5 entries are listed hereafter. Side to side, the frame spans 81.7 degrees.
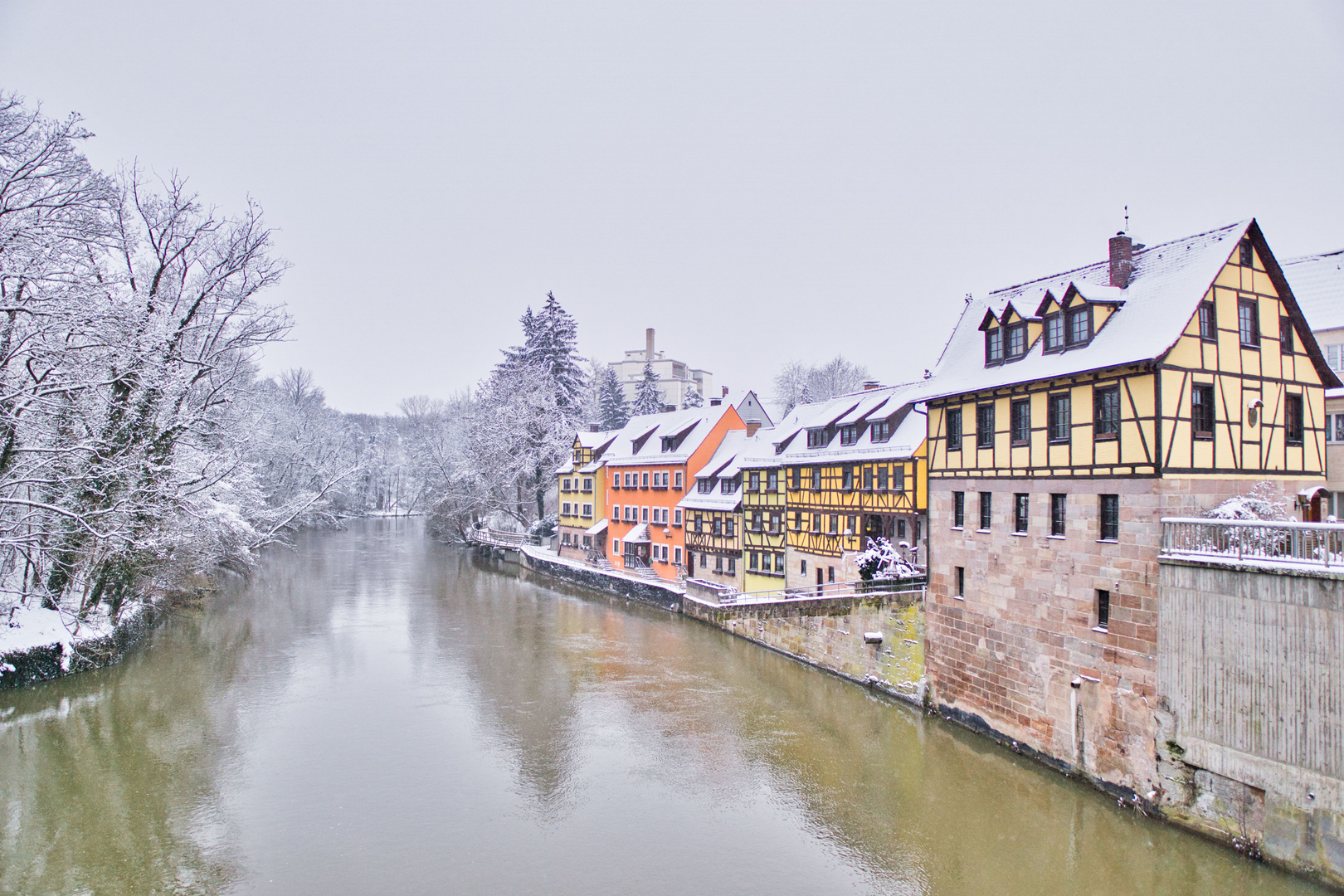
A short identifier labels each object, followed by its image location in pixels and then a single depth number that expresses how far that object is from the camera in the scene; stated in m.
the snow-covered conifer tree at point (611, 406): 67.56
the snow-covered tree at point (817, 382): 67.19
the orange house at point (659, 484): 36.75
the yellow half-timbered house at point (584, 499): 43.78
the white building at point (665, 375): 95.19
